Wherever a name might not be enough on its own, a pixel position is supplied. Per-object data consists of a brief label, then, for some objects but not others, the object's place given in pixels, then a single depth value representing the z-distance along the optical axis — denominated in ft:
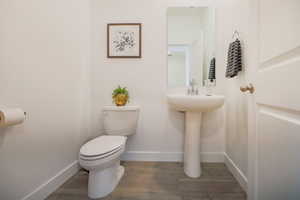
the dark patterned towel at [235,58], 4.59
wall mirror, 6.11
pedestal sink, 4.67
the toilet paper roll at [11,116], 2.68
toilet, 3.83
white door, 1.78
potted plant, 5.80
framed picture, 6.19
